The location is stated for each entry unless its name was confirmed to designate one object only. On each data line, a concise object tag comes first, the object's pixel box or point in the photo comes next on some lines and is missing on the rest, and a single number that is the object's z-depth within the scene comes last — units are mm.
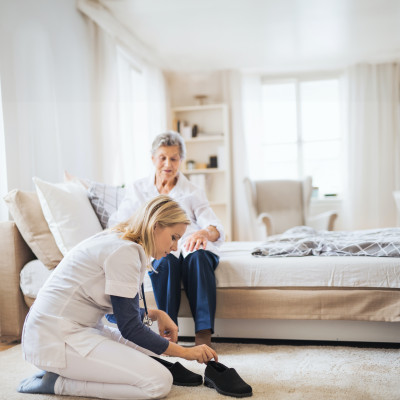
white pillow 2369
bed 2066
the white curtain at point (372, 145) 6074
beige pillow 2348
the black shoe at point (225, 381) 1566
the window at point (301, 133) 6410
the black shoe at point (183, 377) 1669
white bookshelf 6160
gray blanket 2189
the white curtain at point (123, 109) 4199
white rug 1577
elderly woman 2088
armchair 4902
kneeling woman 1472
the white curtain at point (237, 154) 6277
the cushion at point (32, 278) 2324
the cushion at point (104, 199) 2672
